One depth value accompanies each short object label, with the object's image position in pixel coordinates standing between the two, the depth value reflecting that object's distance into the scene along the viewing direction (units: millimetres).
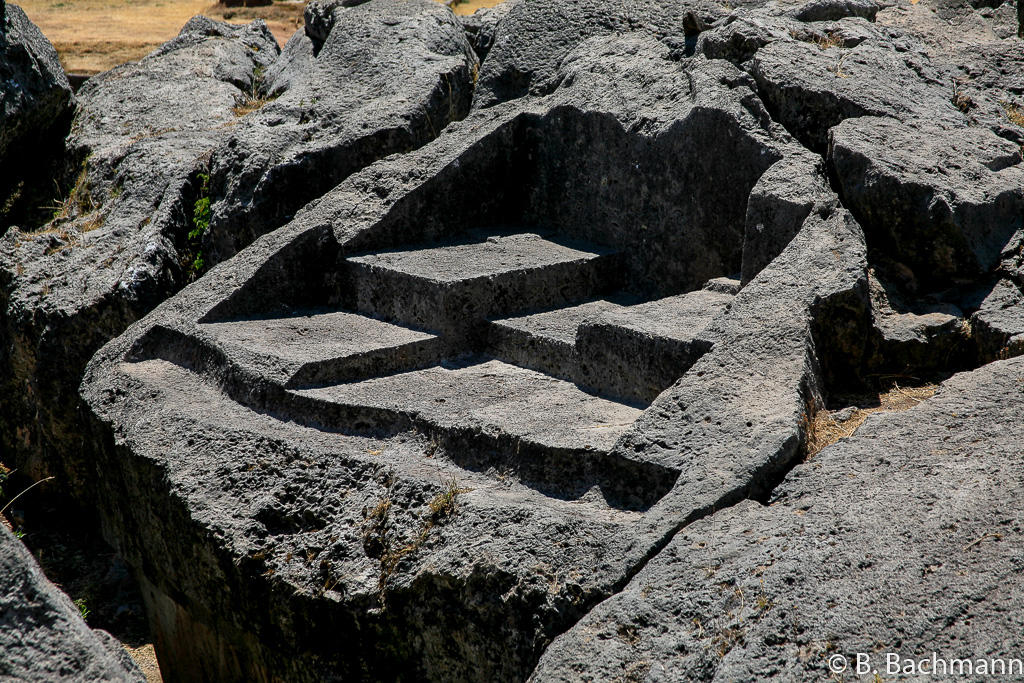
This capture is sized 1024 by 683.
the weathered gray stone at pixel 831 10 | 10500
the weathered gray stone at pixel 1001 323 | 6770
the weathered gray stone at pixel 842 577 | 4383
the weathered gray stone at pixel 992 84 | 9078
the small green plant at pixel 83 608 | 10284
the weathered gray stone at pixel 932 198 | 7461
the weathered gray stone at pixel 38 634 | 4020
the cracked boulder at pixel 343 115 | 11469
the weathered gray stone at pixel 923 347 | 7180
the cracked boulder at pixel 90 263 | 10812
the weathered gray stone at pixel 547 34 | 12242
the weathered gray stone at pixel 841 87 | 8781
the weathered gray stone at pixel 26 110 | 13164
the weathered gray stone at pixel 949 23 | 10812
